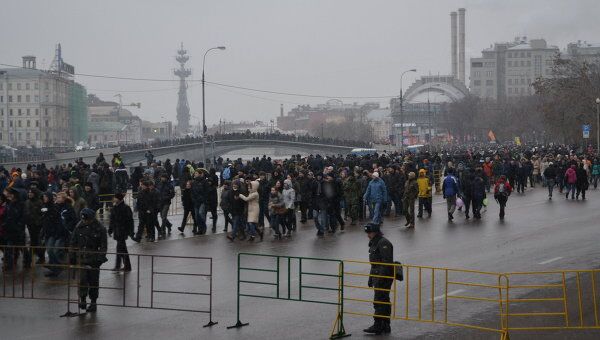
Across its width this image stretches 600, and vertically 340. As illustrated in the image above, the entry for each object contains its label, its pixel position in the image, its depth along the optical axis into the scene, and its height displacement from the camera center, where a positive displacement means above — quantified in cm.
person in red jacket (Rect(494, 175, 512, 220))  2838 -31
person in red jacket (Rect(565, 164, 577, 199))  3466 +17
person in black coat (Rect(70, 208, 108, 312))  1489 -113
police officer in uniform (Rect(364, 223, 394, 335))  1301 -132
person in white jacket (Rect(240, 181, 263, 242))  2319 -66
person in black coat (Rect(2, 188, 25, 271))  1899 -87
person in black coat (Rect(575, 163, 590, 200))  3474 +3
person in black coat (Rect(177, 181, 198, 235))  2495 -57
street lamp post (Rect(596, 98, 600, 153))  6101 +358
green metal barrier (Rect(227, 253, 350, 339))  1278 -177
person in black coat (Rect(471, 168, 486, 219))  2828 -40
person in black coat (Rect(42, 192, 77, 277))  1819 -80
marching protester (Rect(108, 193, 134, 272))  1839 -84
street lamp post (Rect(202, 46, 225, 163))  4936 +326
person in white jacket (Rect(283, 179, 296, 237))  2398 -53
